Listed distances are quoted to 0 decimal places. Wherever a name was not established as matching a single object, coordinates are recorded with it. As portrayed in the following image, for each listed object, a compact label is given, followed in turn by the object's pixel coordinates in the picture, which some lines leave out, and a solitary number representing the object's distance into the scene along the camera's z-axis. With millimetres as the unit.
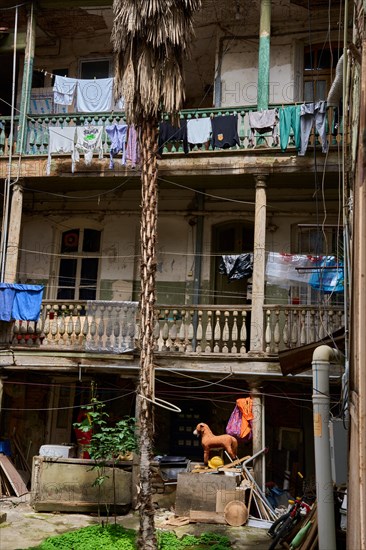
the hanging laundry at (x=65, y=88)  15867
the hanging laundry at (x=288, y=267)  14047
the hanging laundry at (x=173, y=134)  14477
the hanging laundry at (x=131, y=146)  14547
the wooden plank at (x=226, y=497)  12133
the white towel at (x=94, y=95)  15680
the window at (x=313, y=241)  16094
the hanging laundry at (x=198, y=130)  14531
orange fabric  13406
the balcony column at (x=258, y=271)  13570
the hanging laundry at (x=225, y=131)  14344
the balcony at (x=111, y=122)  14234
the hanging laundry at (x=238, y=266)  14922
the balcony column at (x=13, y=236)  14867
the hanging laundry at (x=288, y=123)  13844
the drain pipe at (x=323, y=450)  8148
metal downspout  16578
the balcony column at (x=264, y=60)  14398
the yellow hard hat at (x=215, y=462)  13109
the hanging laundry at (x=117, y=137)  14766
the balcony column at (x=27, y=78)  15562
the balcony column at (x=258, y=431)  12969
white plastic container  14094
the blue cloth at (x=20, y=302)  14297
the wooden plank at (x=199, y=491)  12289
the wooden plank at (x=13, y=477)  14109
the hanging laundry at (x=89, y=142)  14992
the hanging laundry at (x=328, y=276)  13602
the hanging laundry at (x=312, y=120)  13648
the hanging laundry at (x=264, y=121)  14032
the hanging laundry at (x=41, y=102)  17438
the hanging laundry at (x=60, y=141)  15195
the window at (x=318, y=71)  16234
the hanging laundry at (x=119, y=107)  17141
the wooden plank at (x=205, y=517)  12016
